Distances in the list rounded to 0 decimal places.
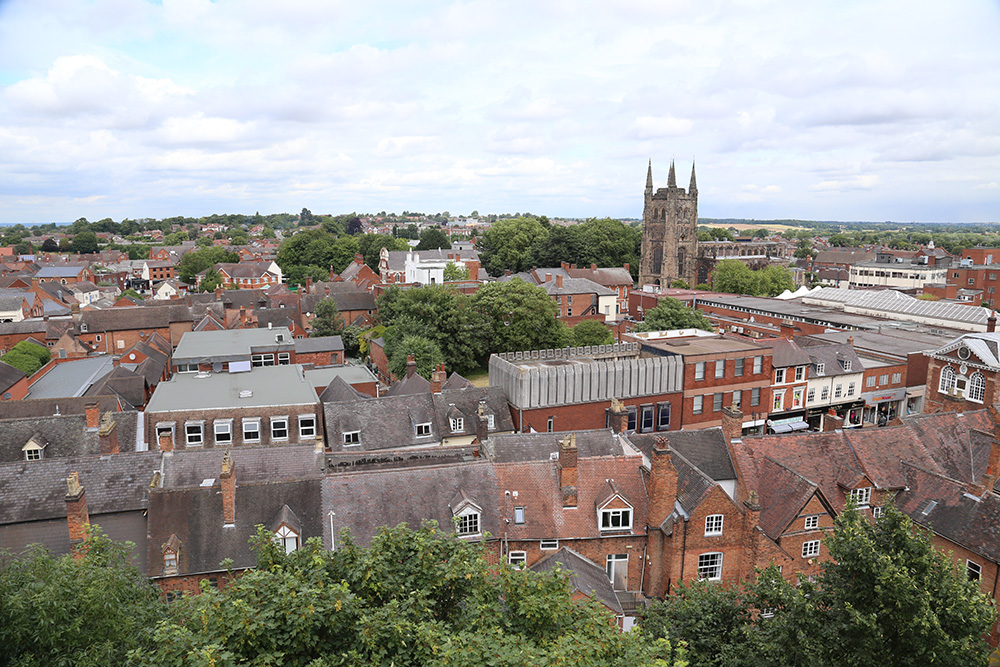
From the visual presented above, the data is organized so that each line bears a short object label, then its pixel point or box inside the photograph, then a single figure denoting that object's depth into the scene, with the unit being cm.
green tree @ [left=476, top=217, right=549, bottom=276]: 11956
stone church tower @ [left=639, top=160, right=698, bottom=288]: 11100
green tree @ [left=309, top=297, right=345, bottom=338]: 7031
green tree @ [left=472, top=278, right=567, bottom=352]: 5797
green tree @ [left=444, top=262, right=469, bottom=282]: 9931
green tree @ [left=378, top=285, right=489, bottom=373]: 5712
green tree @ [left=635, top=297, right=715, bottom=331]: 6612
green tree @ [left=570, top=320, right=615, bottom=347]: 6056
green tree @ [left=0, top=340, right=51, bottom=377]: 5844
